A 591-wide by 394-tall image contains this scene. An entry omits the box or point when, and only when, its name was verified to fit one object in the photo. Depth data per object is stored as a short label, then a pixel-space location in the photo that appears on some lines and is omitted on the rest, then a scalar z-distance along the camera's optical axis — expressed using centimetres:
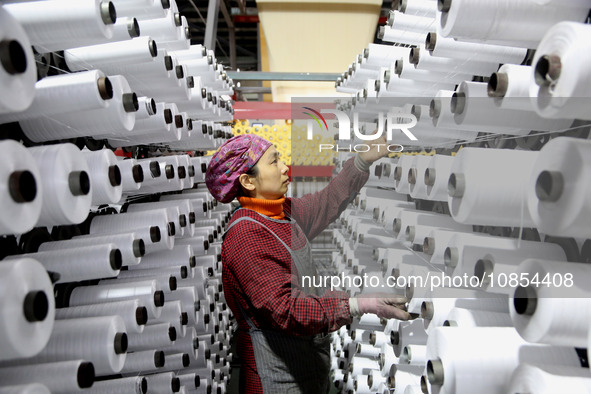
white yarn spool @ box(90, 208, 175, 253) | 129
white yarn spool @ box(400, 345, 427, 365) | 112
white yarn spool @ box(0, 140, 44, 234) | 59
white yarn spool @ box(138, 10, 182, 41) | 144
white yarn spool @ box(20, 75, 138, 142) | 92
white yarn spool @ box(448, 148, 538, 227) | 70
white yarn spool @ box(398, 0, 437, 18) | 131
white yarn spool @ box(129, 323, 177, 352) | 134
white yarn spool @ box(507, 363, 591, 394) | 56
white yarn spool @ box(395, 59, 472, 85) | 111
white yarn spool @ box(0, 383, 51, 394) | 62
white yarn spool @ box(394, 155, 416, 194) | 115
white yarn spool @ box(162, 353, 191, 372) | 162
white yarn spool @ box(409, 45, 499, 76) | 97
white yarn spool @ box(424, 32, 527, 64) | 88
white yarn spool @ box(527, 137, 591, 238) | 53
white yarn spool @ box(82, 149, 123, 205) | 96
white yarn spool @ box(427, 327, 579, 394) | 66
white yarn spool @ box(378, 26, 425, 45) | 147
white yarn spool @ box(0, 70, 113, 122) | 83
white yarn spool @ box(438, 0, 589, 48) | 64
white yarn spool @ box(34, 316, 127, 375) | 83
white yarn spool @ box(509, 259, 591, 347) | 57
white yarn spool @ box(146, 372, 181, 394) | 143
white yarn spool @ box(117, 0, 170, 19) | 123
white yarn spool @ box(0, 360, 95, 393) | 74
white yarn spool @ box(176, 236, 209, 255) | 193
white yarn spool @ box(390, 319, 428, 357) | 119
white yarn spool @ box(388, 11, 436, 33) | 136
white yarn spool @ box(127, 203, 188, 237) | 147
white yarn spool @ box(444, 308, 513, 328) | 80
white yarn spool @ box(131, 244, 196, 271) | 157
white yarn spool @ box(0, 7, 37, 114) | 59
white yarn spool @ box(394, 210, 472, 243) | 108
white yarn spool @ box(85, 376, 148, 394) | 111
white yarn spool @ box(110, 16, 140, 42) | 106
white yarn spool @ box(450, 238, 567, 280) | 75
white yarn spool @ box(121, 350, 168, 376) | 128
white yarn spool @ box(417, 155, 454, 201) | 94
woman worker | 120
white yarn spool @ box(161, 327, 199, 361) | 173
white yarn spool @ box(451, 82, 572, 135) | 74
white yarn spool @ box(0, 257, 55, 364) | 59
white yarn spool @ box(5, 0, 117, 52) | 77
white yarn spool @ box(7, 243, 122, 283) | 92
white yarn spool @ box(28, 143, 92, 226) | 73
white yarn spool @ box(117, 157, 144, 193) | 124
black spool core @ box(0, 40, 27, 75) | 59
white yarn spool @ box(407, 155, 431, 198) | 104
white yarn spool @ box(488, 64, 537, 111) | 67
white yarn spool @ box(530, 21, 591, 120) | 51
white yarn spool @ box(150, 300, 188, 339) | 150
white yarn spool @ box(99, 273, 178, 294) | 143
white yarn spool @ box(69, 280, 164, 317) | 114
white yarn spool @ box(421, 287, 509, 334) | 85
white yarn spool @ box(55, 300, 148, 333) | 101
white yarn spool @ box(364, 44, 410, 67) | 159
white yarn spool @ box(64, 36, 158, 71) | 114
